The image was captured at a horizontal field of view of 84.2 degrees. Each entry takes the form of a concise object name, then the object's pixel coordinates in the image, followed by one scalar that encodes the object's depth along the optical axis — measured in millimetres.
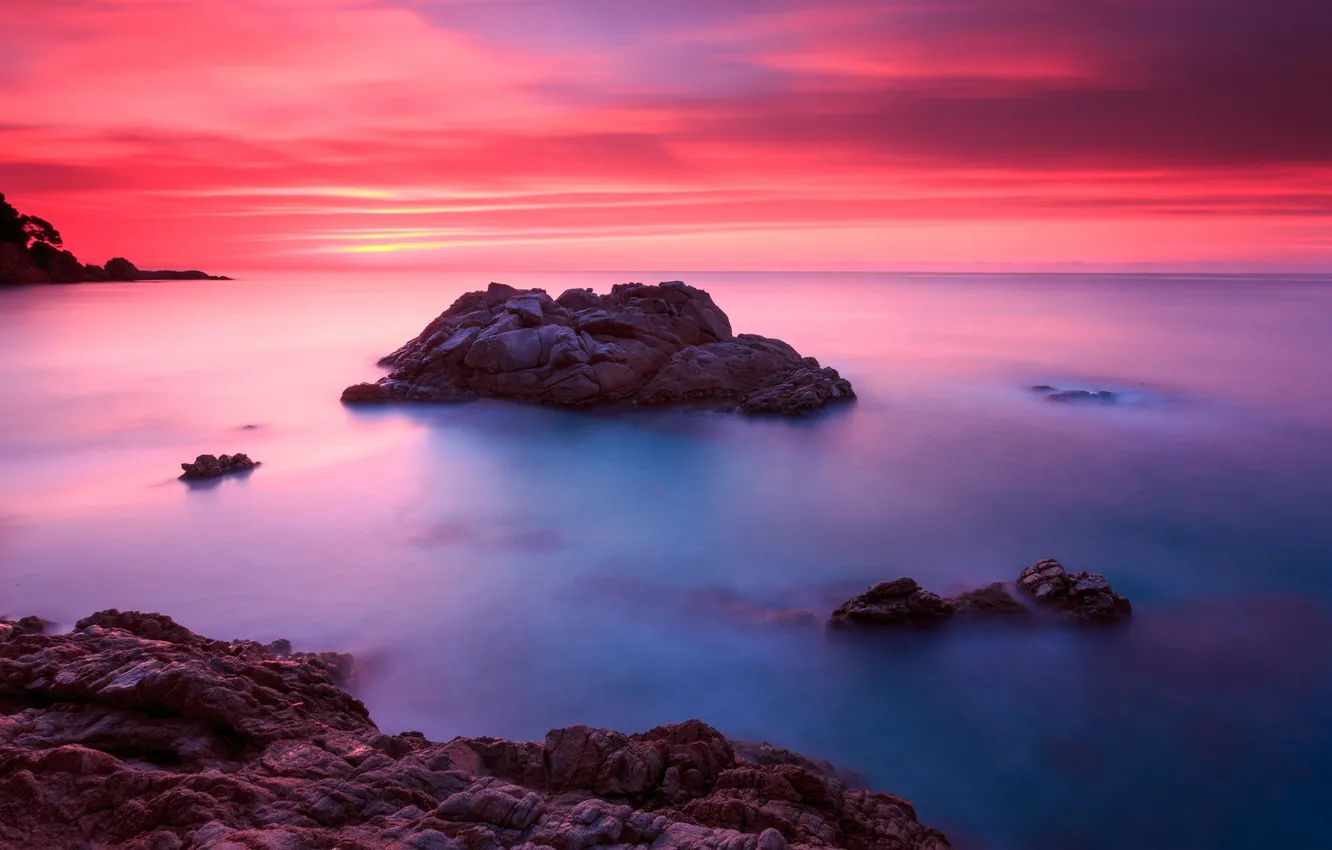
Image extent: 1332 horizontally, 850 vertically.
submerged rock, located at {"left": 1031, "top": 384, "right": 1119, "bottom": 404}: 28203
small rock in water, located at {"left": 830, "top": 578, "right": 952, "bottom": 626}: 11227
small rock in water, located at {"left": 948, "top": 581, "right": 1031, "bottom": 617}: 11523
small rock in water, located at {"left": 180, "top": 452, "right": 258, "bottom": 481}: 18484
